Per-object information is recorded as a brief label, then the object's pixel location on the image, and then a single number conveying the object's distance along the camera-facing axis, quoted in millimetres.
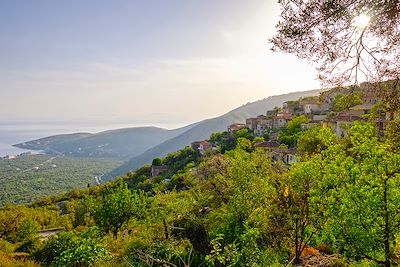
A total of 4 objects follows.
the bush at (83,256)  12547
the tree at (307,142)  25934
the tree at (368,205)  7586
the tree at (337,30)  5805
